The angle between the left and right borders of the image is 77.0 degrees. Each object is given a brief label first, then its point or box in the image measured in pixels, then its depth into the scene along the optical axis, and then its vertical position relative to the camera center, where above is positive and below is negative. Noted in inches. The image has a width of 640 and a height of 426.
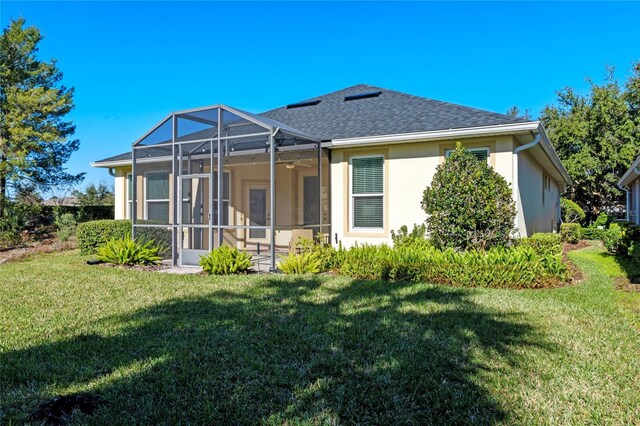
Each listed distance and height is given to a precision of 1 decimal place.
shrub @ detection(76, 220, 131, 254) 476.7 -15.1
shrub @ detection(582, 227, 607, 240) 796.0 -32.4
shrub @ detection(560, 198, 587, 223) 951.8 +13.9
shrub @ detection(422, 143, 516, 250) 314.8 +9.9
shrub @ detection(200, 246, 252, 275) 335.6 -35.3
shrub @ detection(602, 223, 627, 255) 470.9 -27.4
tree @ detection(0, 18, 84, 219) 666.2 +185.2
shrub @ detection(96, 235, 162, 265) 381.5 -31.9
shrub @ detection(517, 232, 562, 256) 327.6 -21.7
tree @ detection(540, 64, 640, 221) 1016.2 +203.6
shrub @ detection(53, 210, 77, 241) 584.5 -6.7
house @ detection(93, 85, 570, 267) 362.3 +51.2
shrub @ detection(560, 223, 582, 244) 669.3 -24.5
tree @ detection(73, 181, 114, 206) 1032.2 +76.3
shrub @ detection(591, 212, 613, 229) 874.8 -9.7
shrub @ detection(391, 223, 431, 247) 358.4 -16.9
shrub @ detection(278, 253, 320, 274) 335.3 -38.3
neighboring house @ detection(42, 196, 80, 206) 1279.3 +67.5
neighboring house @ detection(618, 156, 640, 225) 595.7 +50.7
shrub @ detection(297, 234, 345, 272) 341.0 -30.1
